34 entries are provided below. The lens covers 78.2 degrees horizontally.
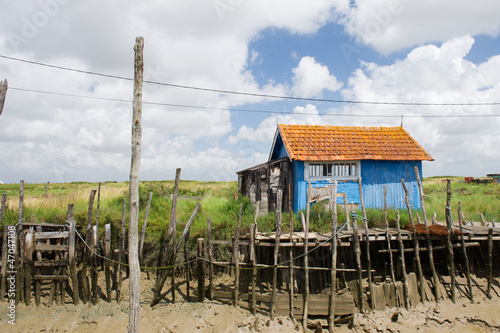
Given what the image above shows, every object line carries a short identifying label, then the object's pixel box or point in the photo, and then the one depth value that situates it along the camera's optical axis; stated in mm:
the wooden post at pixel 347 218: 9967
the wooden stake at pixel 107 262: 9961
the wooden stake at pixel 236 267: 9430
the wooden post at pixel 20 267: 9695
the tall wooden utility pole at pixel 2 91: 8219
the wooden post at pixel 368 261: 9477
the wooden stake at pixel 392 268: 9594
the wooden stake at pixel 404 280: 9552
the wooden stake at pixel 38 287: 9805
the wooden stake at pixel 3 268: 9641
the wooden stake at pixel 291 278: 9039
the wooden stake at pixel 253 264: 9242
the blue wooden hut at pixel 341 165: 14117
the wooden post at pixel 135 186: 5824
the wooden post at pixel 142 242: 10229
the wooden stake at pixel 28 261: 9695
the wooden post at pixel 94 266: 9857
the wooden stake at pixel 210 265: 9594
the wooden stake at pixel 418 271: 9797
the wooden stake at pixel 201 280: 9719
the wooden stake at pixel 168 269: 9656
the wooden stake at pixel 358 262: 9314
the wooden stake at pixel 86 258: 9812
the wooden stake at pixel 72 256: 9680
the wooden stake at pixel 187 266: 9805
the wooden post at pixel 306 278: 8945
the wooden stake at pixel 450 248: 9859
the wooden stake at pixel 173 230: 9756
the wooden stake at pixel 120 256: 9969
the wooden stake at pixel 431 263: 9875
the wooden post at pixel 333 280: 8820
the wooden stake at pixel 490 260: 10063
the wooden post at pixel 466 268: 9977
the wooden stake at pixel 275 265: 9117
